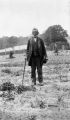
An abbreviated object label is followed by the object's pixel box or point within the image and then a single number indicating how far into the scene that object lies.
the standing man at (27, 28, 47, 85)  11.19
